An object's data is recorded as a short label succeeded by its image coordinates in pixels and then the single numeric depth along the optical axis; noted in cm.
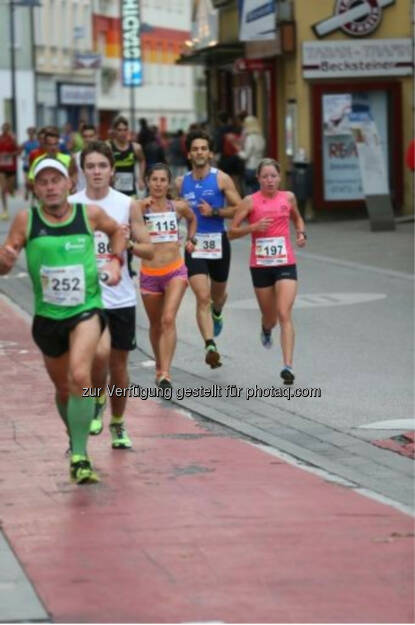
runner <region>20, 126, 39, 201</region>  4341
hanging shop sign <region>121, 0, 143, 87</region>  7906
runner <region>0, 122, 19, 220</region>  3831
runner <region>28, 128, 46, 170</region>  2270
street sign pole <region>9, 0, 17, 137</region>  6626
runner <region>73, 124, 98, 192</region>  2132
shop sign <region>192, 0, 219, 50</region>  4450
